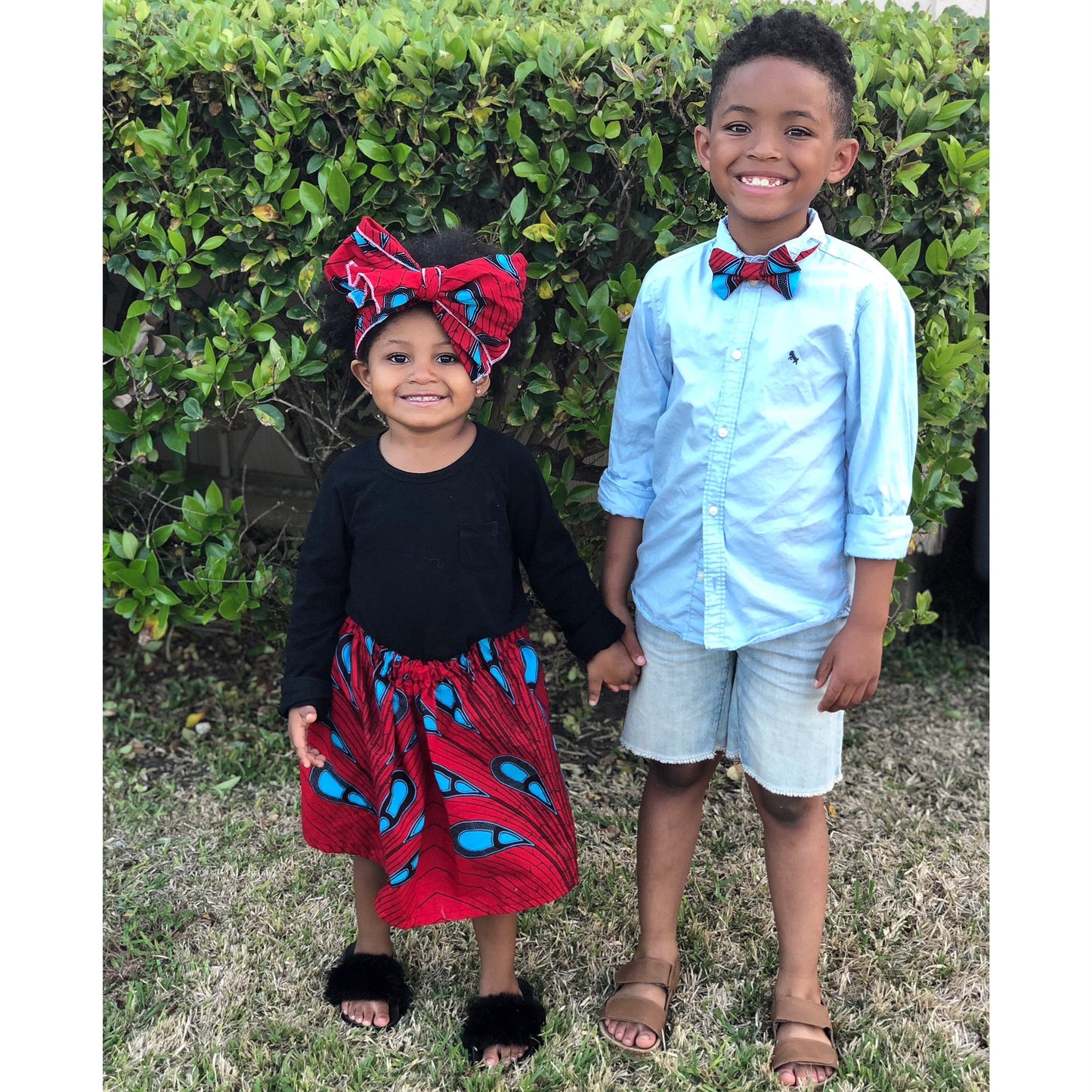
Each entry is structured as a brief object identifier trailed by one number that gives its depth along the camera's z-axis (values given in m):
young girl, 2.09
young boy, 1.98
